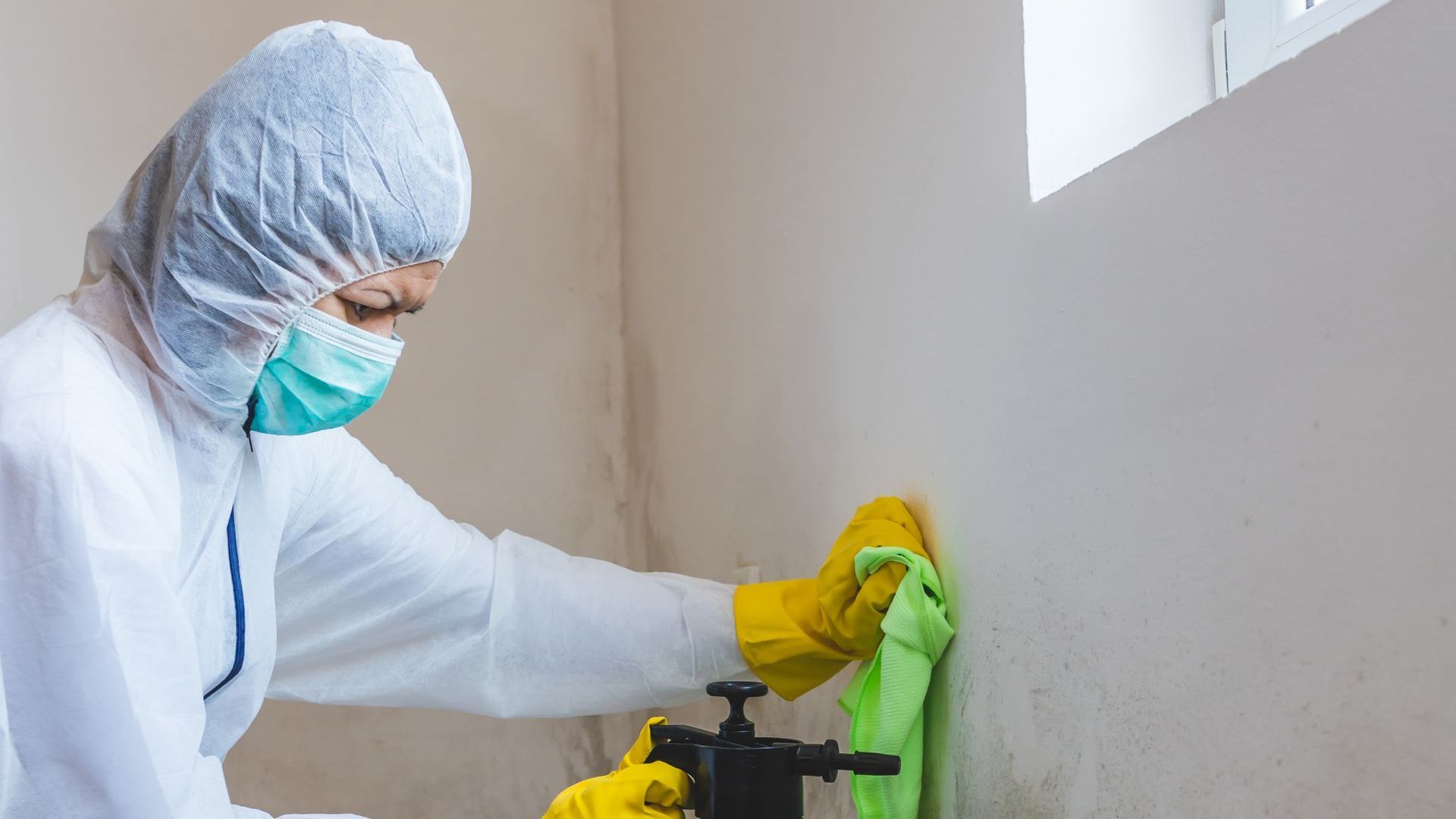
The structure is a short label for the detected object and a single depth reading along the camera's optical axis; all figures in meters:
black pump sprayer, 0.95
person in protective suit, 0.85
